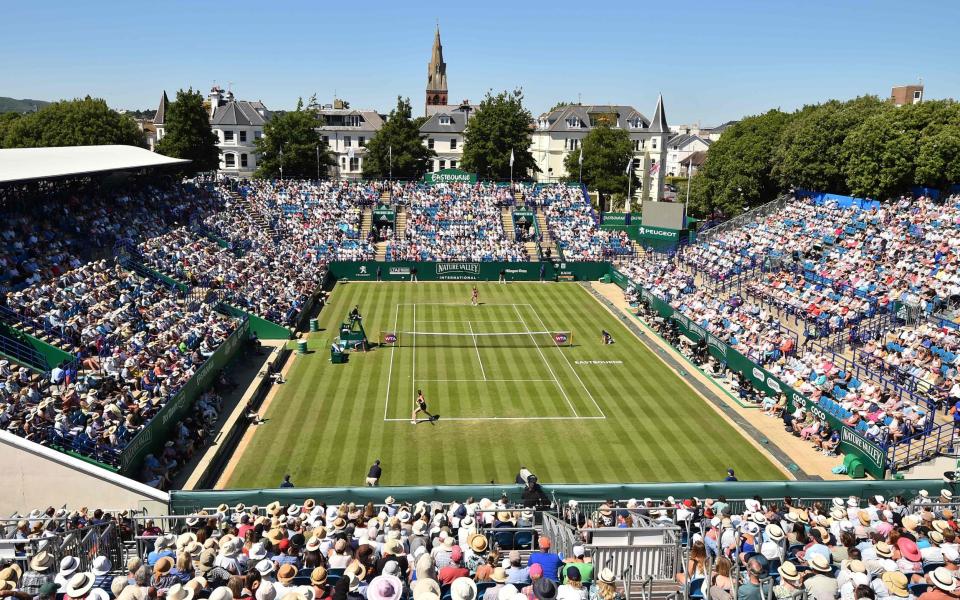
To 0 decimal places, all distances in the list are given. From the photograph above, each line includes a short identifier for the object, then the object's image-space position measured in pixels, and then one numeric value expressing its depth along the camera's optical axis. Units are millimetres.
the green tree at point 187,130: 77938
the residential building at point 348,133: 114375
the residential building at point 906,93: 73625
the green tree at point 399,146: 82062
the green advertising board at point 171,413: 20109
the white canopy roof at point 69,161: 33312
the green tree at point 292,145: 80812
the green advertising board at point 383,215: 64750
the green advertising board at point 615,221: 64250
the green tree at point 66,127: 76750
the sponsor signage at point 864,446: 21469
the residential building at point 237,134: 100500
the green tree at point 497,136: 82125
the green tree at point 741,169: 64375
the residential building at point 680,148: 146875
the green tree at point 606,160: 87500
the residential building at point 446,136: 111438
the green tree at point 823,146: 52312
